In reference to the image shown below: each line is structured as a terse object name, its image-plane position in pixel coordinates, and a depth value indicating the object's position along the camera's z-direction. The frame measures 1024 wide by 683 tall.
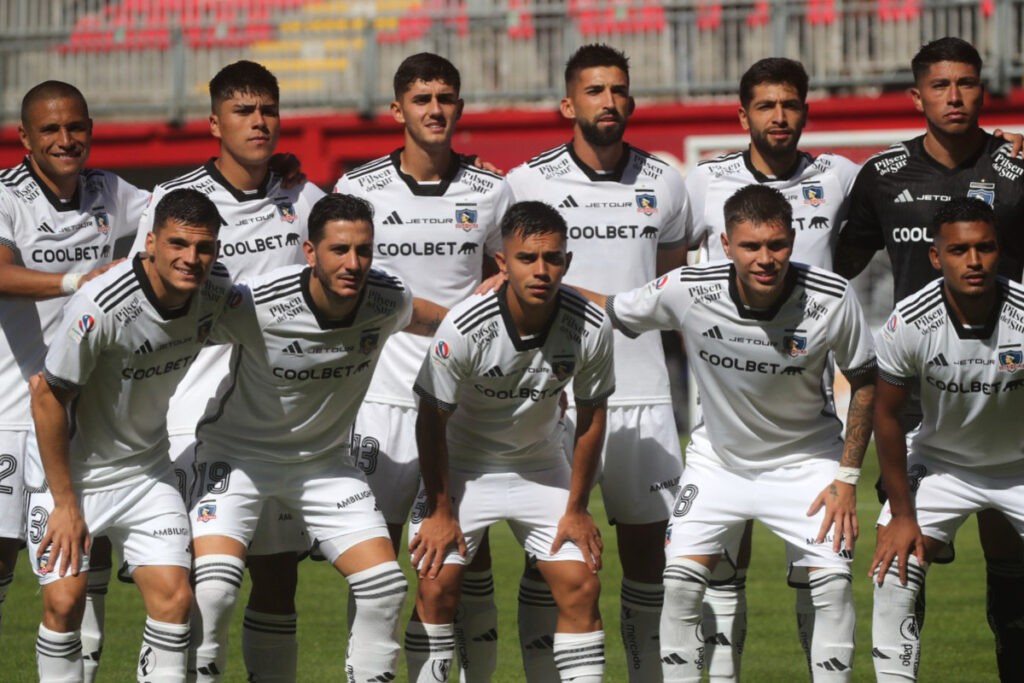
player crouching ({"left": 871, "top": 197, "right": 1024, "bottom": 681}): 11.25
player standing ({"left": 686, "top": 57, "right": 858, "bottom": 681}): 12.48
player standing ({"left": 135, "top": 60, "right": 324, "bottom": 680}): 12.26
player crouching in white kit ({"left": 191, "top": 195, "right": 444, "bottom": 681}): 11.16
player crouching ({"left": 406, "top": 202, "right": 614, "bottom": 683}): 11.37
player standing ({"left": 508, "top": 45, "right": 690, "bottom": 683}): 12.70
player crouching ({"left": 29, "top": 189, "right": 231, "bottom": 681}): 10.78
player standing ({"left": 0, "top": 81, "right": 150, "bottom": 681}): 12.44
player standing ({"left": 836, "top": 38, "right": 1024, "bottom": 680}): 12.43
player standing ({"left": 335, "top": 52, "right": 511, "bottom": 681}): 12.60
